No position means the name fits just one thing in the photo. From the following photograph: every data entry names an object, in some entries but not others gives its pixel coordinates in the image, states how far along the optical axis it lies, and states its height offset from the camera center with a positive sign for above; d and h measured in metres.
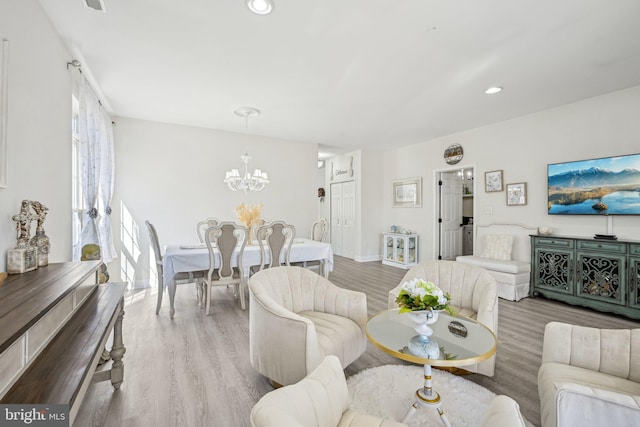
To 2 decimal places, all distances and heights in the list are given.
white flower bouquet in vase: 1.58 -0.54
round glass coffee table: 1.49 -0.76
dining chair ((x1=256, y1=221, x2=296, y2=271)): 3.69 -0.40
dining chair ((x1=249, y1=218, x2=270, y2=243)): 4.21 -0.19
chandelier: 4.24 +0.58
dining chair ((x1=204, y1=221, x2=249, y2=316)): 3.38 -0.54
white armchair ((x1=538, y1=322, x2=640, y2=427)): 1.04 -0.76
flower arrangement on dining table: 4.08 +0.01
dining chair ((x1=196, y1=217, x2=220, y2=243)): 4.39 -0.15
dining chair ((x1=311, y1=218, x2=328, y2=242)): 4.75 -0.27
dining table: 3.31 -0.56
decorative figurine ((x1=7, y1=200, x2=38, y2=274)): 1.54 -0.19
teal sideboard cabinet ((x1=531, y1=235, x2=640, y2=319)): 3.25 -0.76
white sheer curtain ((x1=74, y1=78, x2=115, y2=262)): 2.93 +0.63
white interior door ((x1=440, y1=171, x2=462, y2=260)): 5.98 -0.04
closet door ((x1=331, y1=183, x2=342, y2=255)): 7.85 -0.11
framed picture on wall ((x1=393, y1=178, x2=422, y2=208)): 6.30 +0.48
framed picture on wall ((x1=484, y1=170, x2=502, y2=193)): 4.80 +0.55
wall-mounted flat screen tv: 3.43 +0.34
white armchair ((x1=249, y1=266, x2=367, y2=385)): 1.66 -0.76
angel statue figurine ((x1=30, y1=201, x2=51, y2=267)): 1.73 -0.14
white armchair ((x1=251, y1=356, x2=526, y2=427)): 0.81 -0.63
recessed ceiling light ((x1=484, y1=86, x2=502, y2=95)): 3.46 +1.54
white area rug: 1.65 -1.19
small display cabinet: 6.20 -0.82
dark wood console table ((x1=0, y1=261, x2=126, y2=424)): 0.88 -0.52
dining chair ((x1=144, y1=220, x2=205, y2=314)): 3.41 -0.74
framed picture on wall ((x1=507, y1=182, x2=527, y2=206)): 4.48 +0.31
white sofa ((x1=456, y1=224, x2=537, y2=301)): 4.01 -0.74
